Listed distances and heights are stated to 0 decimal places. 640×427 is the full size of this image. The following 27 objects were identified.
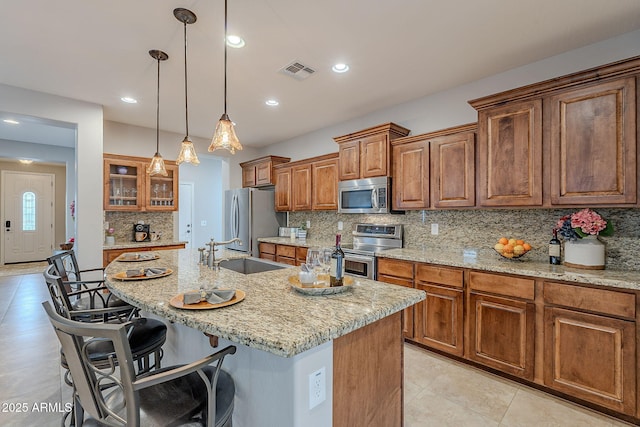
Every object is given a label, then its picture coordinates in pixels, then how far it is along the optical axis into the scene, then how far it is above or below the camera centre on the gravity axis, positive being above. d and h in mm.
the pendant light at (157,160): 2609 +504
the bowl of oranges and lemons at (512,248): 2600 -293
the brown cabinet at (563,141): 2064 +570
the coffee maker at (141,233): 4559 -298
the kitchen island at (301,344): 1096 -559
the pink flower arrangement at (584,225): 2230 -81
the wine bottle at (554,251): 2484 -304
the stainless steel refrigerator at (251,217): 5074 -56
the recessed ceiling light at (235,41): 2377 +1403
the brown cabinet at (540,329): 1918 -877
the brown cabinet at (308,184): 4375 +469
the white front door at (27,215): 7238 -44
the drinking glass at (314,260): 1625 -251
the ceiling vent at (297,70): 2826 +1404
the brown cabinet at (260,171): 5320 +804
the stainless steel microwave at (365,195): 3545 +236
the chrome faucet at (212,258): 2134 -318
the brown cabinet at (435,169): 2943 +476
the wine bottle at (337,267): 1599 -284
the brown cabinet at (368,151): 3535 +786
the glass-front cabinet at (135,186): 4285 +419
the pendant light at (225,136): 1992 +518
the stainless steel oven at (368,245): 3287 -401
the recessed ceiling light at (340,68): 2824 +1405
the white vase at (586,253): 2256 -298
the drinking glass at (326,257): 1639 -237
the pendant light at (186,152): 2607 +539
